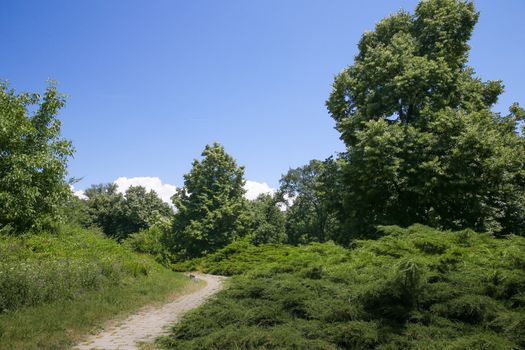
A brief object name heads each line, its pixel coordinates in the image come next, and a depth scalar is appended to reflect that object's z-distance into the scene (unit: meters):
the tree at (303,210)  44.22
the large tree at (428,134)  14.49
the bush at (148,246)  24.86
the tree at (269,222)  46.25
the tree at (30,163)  12.56
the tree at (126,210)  54.59
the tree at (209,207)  32.28
